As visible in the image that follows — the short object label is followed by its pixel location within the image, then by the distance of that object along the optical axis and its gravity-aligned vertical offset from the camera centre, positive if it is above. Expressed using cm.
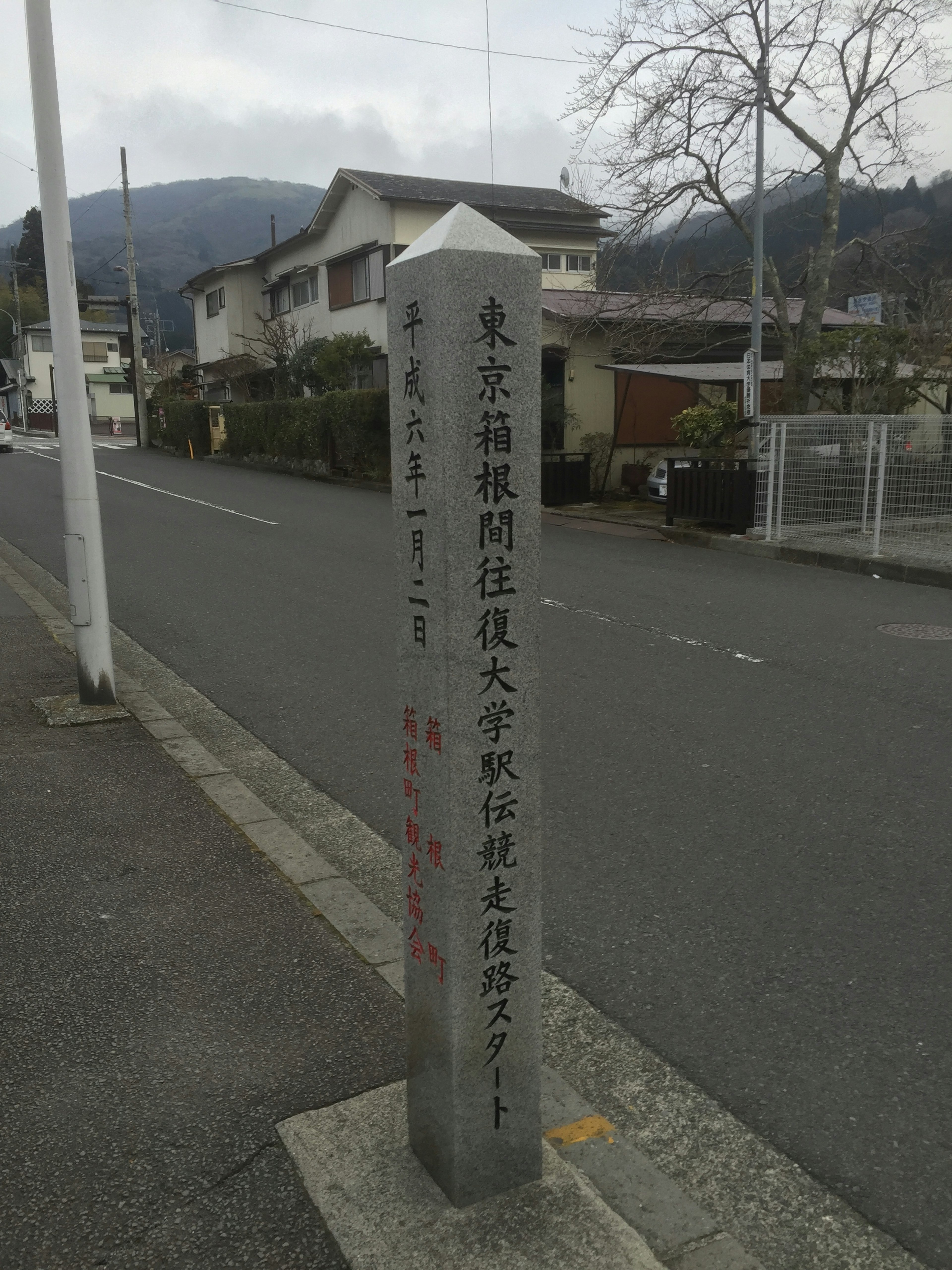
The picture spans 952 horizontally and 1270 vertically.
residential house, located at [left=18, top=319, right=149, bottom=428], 6638 +382
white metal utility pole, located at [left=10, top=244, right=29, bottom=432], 6122 +518
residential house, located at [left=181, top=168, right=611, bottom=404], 2944 +561
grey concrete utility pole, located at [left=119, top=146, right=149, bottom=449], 3834 +324
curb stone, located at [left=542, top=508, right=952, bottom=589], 1156 -163
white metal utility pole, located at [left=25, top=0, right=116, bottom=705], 557 +15
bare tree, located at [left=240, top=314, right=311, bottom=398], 3369 +295
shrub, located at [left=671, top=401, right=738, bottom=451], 1711 -2
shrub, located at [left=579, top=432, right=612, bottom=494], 2127 -56
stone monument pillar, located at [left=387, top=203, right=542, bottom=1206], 204 -53
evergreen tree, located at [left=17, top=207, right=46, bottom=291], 7375 +1357
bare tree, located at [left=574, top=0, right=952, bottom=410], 1616 +432
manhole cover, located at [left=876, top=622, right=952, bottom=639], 854 -171
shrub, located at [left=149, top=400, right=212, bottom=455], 3712 +18
